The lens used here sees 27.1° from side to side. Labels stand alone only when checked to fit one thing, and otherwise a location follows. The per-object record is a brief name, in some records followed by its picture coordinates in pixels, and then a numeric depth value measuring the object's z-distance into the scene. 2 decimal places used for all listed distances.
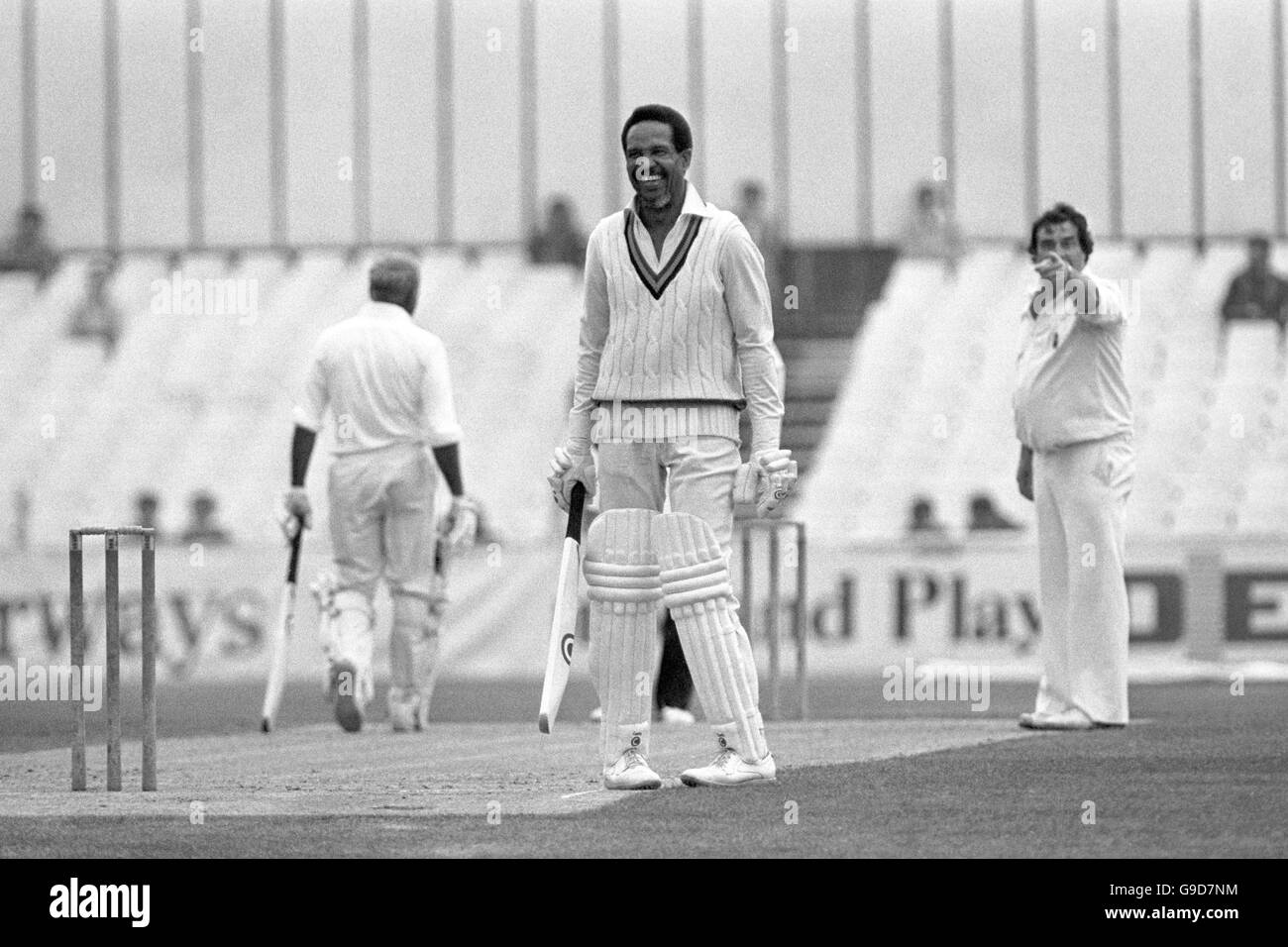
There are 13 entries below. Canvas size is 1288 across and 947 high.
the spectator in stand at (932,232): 29.64
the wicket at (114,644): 8.41
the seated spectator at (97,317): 29.67
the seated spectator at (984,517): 20.55
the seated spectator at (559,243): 30.00
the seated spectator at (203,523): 20.88
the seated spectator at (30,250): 30.77
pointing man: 11.25
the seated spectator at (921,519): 20.77
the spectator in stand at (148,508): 21.53
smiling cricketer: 8.21
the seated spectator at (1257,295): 26.58
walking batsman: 12.49
